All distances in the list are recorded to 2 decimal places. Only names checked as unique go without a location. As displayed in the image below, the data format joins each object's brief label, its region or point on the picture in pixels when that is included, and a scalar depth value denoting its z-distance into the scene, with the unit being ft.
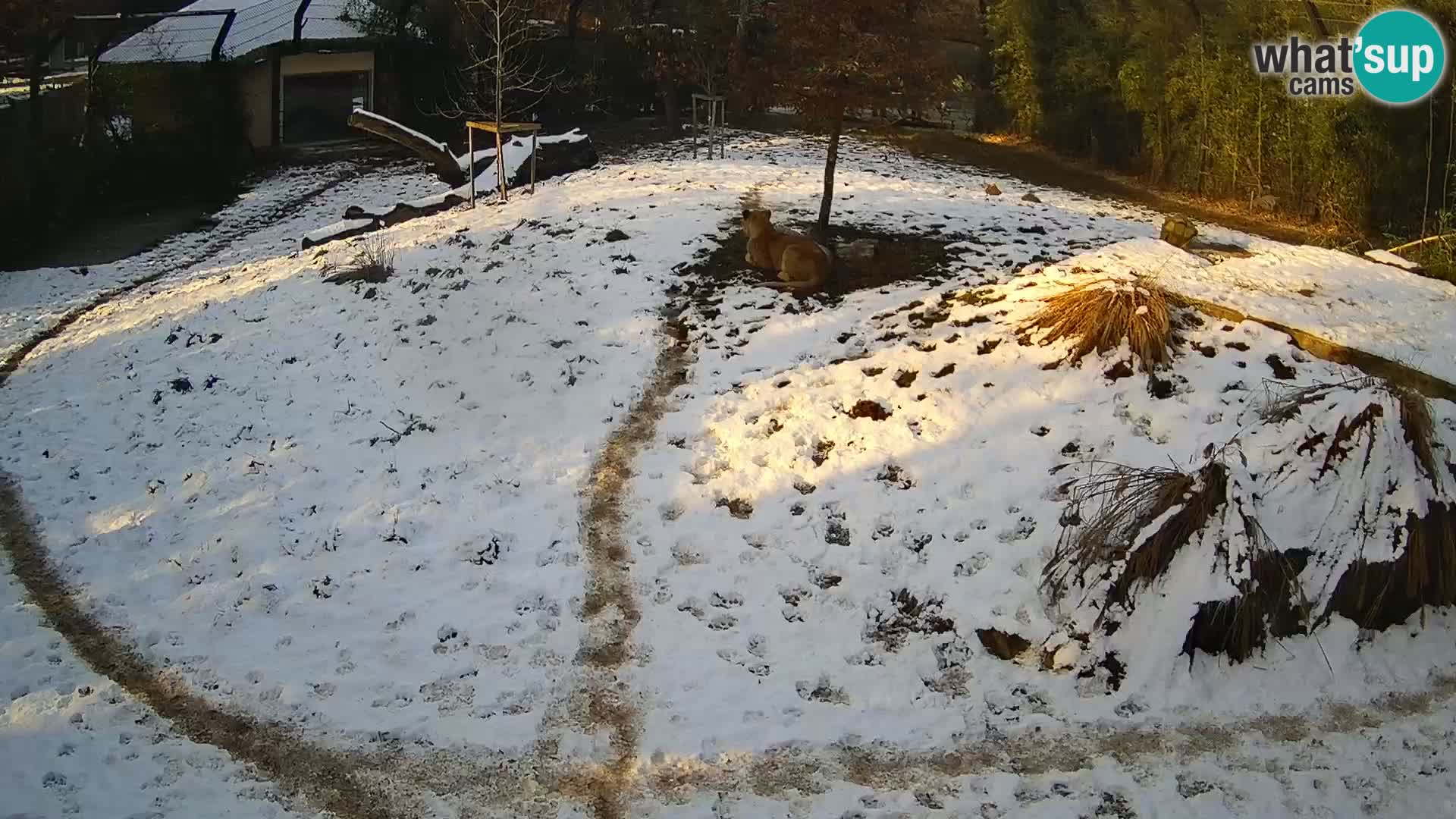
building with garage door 65.62
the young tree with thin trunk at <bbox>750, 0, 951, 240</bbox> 33.06
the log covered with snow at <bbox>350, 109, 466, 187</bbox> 51.98
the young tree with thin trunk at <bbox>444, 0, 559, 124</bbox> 65.87
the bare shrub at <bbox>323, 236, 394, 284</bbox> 36.22
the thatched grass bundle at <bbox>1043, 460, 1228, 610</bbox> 19.56
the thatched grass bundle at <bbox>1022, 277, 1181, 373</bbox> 25.03
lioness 31.91
